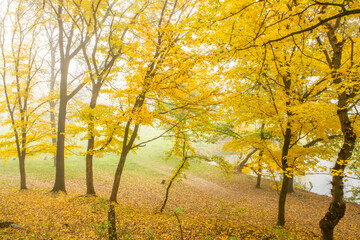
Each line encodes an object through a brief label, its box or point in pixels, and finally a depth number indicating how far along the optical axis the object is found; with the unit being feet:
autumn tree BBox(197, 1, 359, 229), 12.06
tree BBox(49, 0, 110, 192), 23.69
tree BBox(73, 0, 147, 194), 24.11
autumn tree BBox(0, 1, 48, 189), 28.71
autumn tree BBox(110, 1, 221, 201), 18.29
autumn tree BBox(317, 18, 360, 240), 15.16
